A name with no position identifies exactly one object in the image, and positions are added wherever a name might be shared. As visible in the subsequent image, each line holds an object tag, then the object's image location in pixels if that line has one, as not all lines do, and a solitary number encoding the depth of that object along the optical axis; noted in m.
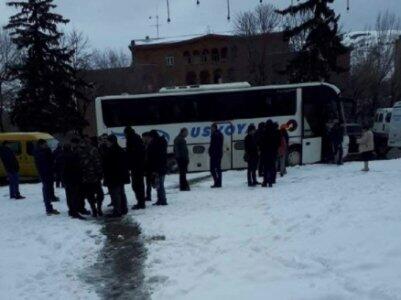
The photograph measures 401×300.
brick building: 67.94
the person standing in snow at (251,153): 15.68
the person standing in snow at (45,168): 12.70
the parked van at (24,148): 24.14
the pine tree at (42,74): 39.75
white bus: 22.11
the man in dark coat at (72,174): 11.73
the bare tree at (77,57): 54.43
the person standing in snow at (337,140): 20.35
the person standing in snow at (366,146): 17.36
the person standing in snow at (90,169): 11.72
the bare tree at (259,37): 50.09
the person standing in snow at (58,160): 14.62
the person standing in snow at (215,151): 15.85
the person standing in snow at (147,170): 13.02
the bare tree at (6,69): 46.91
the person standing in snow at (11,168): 16.33
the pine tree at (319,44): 34.91
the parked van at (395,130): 27.89
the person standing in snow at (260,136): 15.31
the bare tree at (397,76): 48.75
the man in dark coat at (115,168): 11.80
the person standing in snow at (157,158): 12.90
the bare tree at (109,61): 66.56
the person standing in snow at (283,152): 17.61
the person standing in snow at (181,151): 15.34
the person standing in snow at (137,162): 12.57
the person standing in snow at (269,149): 15.04
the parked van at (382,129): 29.03
